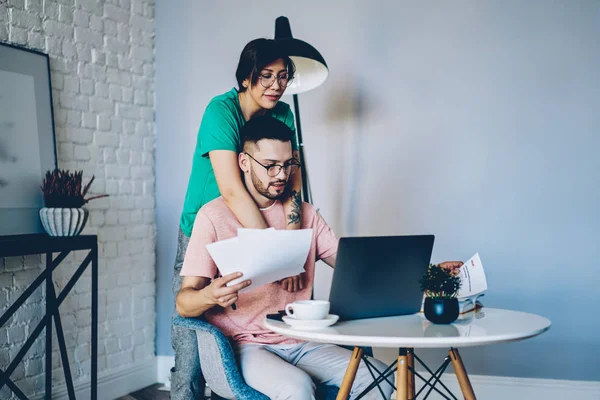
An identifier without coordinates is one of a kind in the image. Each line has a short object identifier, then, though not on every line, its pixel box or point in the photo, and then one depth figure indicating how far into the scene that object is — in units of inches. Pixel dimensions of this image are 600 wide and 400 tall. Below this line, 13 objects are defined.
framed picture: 100.0
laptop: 61.9
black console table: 92.7
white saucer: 59.3
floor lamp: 91.4
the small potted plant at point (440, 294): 65.2
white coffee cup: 59.9
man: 65.9
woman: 83.4
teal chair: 66.2
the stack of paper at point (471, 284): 71.0
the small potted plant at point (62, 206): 98.7
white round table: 55.4
